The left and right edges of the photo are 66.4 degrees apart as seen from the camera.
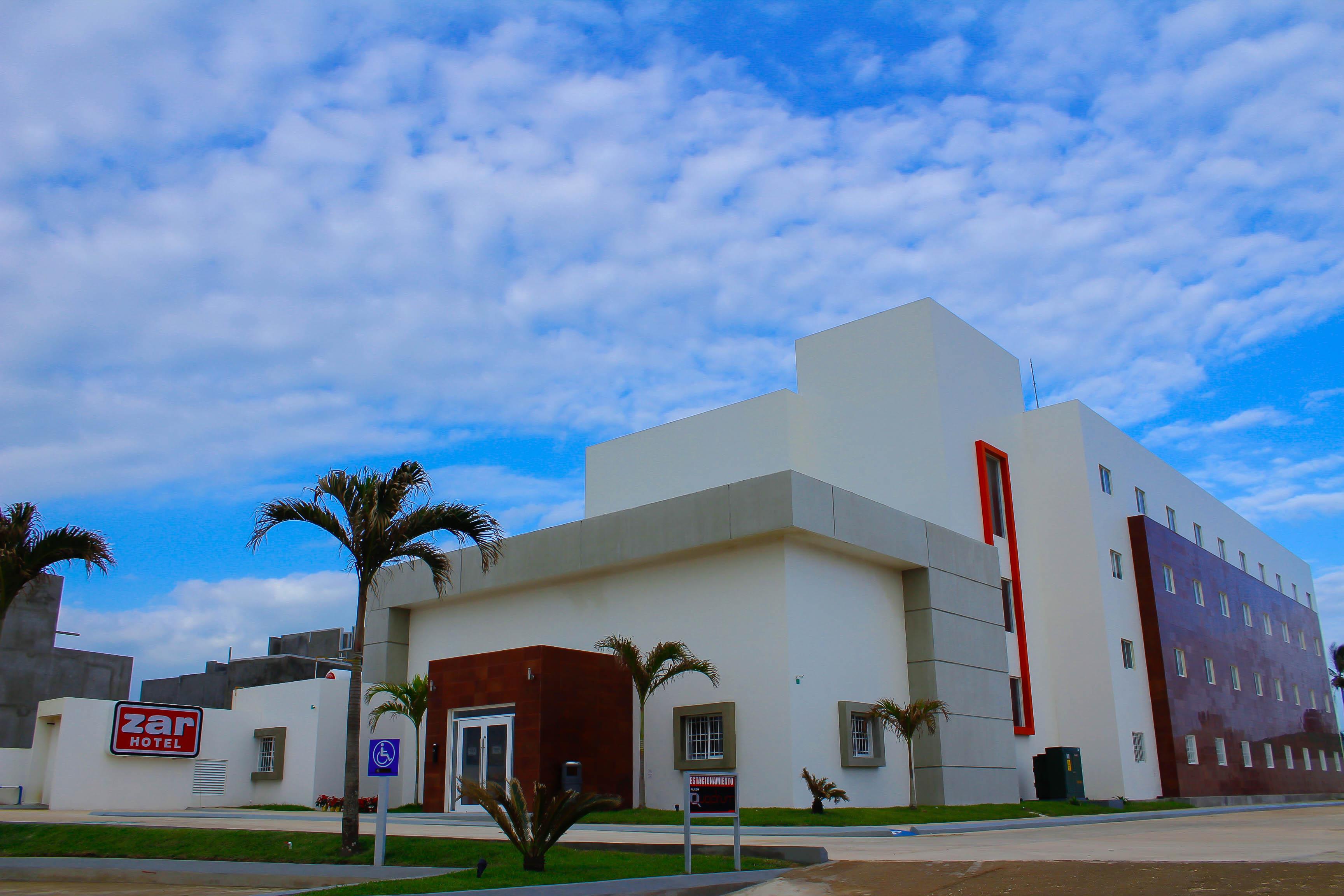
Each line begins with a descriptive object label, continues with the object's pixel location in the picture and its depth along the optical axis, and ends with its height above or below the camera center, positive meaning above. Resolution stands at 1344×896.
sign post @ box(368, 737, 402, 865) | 13.56 -0.29
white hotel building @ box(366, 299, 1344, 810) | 24.36 +3.61
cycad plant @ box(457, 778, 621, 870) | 11.72 -0.86
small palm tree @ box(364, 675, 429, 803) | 28.28 +1.06
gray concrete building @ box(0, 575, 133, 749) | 44.47 +3.31
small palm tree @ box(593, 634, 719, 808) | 23.84 +1.59
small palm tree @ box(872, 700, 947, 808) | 24.09 +0.37
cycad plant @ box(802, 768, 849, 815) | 21.52 -1.20
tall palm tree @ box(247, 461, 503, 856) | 15.81 +3.32
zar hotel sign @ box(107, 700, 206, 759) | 29.36 +0.33
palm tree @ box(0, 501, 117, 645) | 18.86 +3.48
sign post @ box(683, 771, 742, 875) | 11.92 -0.72
